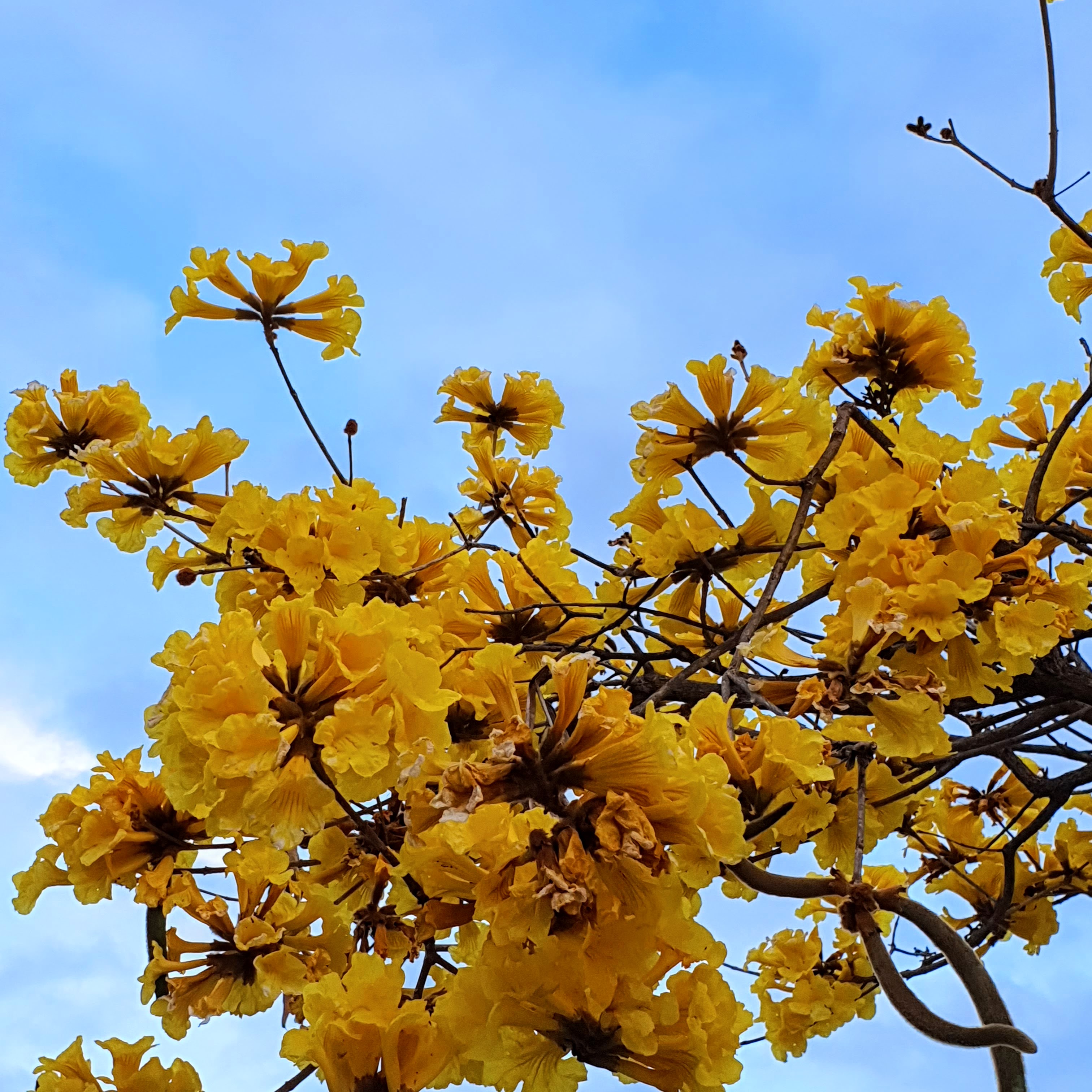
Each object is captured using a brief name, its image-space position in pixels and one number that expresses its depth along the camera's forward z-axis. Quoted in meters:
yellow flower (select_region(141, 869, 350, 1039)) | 1.49
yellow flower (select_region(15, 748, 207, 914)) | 1.57
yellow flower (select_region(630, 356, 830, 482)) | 1.68
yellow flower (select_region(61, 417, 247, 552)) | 1.91
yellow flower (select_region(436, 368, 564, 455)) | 2.34
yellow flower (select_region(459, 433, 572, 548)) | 2.26
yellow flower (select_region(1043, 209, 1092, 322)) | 2.16
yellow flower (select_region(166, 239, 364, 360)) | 2.03
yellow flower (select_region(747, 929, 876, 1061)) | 2.62
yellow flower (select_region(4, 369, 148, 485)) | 2.11
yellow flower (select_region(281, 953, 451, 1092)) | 1.05
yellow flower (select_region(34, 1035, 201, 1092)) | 1.39
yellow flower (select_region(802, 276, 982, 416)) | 1.79
